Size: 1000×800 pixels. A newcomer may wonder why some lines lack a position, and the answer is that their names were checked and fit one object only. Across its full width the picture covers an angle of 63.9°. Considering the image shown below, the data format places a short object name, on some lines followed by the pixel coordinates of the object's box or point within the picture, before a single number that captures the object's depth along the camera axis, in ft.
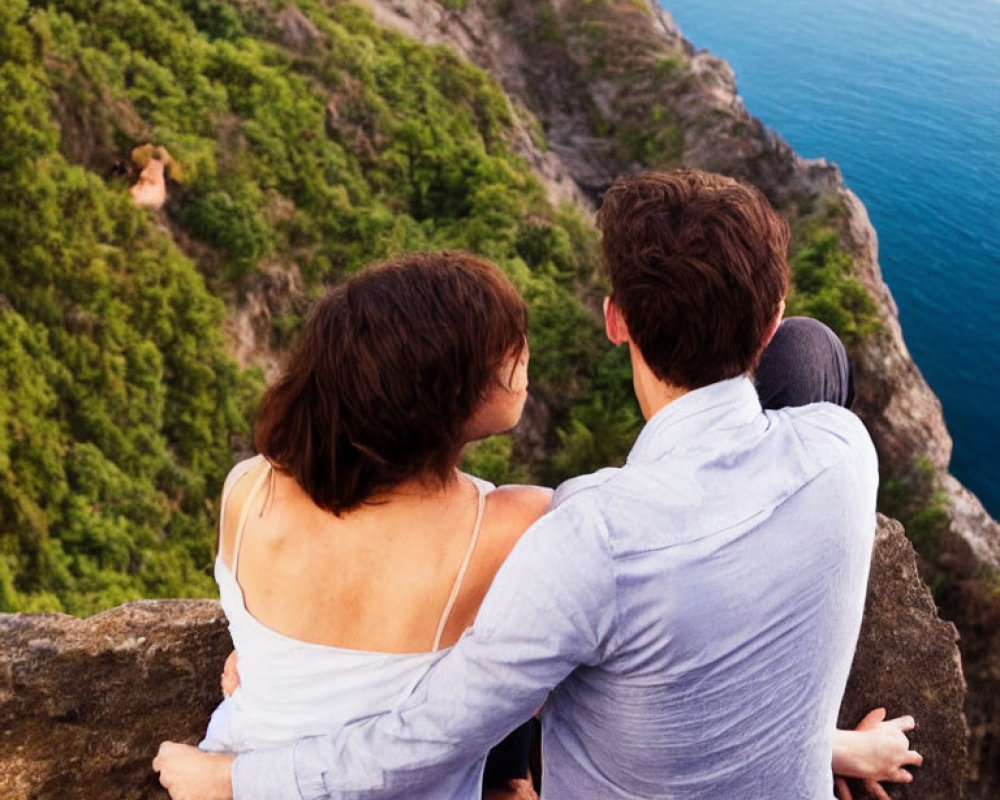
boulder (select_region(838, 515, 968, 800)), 9.36
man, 4.53
